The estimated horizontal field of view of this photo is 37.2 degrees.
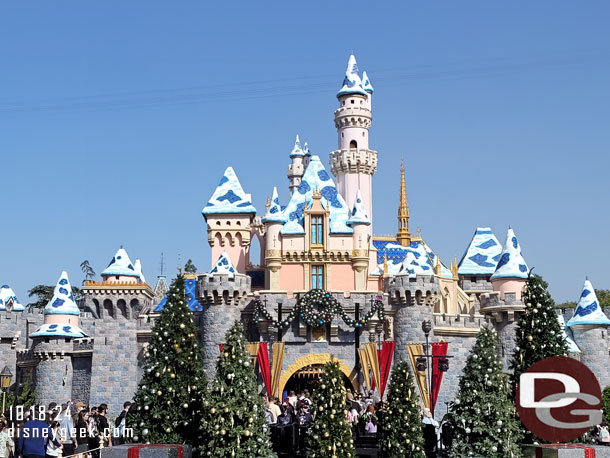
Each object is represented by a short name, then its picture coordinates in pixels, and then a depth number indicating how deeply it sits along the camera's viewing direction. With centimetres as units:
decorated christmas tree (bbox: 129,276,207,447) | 1911
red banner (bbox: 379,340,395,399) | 3584
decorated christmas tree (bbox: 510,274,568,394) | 1953
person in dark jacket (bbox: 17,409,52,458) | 1614
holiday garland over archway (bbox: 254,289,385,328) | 3722
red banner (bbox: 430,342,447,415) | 3347
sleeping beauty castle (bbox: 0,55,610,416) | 3791
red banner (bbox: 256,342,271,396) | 3666
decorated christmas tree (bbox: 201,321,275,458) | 1798
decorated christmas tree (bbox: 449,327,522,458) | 1883
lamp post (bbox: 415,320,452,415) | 2725
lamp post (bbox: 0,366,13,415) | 2660
